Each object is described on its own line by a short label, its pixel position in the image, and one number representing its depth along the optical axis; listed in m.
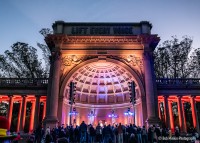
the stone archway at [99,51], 19.52
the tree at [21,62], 26.38
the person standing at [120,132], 14.11
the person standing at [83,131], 13.88
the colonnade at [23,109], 19.21
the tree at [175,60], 26.80
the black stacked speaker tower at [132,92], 16.95
